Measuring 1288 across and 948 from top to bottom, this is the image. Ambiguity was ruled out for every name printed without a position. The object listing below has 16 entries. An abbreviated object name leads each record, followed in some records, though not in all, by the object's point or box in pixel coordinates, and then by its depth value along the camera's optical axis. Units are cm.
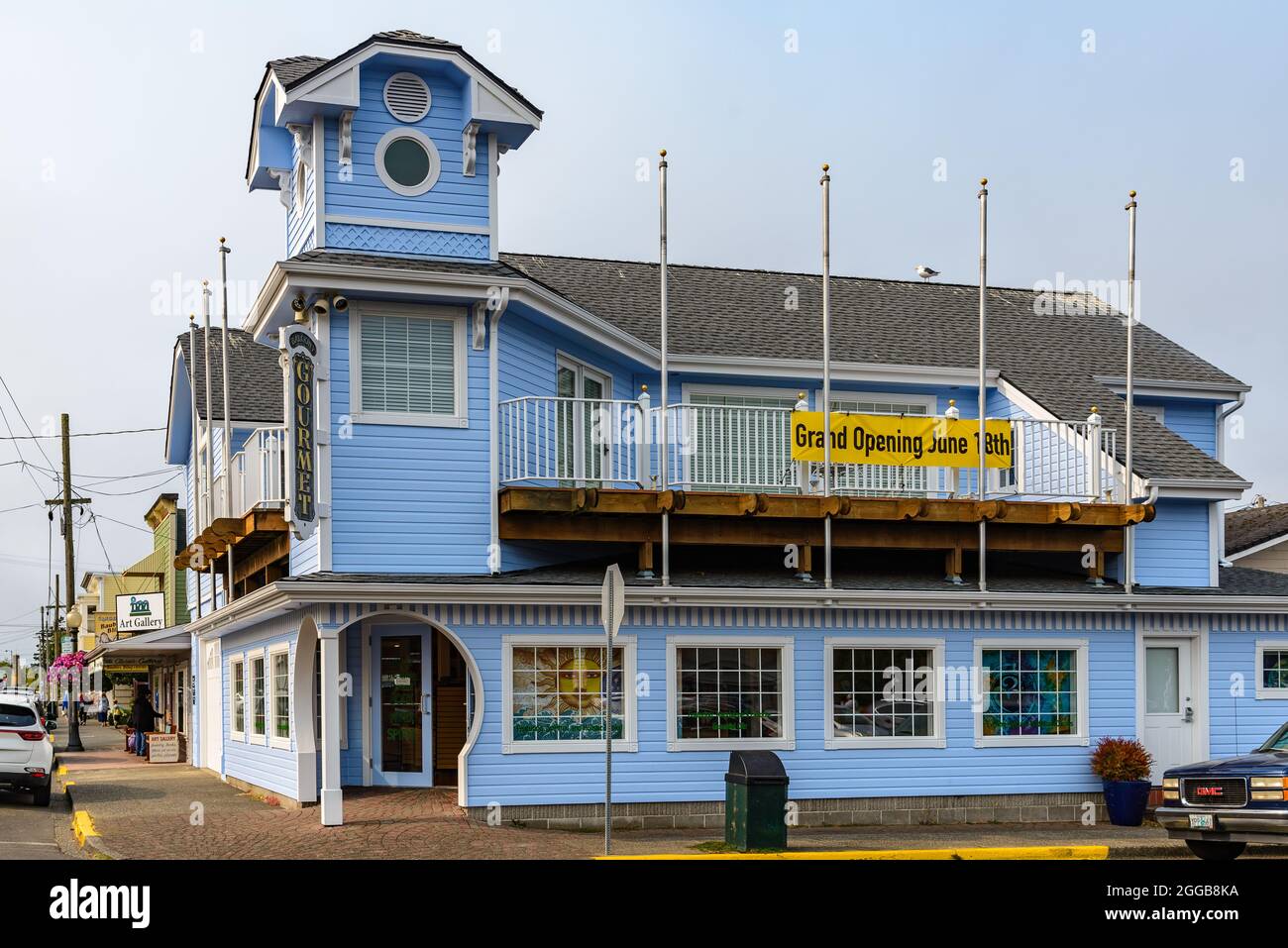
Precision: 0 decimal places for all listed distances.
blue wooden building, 1753
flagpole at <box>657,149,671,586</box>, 1792
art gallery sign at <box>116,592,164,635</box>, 3981
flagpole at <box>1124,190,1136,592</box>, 1978
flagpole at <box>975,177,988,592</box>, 1933
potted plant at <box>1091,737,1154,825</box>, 1895
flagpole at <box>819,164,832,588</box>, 1853
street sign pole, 1431
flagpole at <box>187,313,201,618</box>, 2486
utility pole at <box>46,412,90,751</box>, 4459
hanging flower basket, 4469
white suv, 2122
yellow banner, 1898
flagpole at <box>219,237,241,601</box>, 2133
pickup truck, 1436
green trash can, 1581
